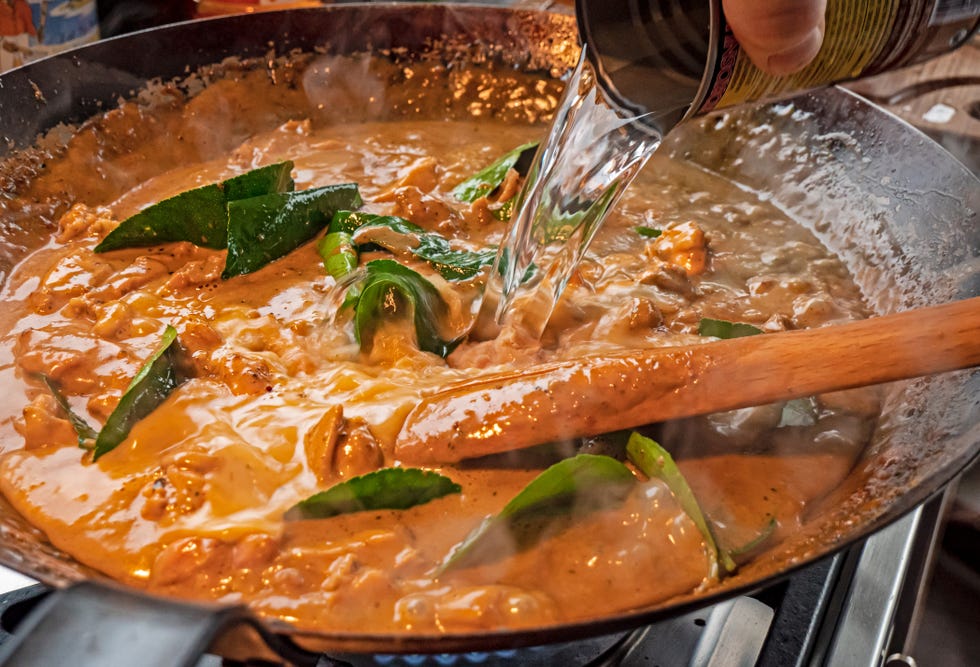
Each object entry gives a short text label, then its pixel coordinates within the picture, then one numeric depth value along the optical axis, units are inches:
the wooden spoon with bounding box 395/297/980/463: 21.8
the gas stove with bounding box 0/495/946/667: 22.1
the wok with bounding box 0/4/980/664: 19.5
